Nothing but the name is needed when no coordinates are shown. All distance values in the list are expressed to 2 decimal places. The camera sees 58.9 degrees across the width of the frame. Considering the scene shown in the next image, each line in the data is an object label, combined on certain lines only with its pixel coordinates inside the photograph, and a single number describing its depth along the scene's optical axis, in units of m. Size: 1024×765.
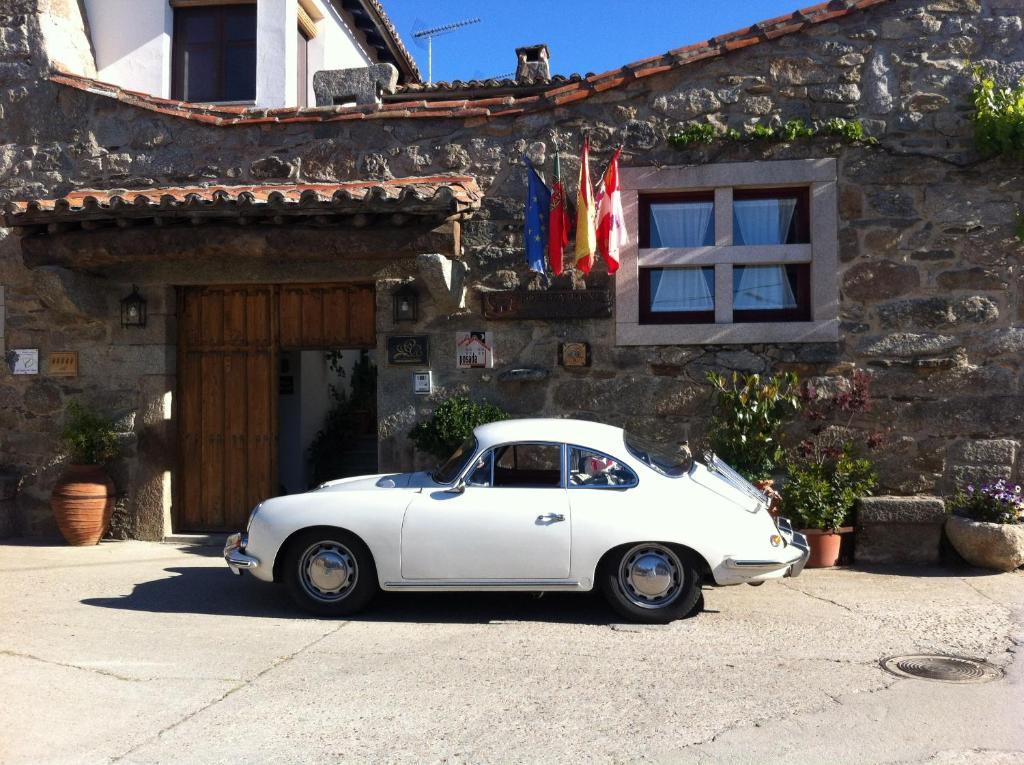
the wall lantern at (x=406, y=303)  8.16
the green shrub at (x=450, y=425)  7.84
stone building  7.76
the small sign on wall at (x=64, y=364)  8.66
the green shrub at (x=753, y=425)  7.37
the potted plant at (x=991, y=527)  6.89
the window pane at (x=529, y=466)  5.76
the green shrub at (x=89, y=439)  8.29
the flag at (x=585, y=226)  7.48
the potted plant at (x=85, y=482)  8.12
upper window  12.53
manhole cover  4.57
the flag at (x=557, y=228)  7.80
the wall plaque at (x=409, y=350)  8.23
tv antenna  20.72
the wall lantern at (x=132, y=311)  8.52
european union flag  7.76
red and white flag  7.55
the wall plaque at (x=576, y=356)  8.04
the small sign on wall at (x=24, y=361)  8.73
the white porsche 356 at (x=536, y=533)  5.49
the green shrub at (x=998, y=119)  7.49
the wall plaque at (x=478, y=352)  8.16
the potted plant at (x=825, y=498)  7.19
